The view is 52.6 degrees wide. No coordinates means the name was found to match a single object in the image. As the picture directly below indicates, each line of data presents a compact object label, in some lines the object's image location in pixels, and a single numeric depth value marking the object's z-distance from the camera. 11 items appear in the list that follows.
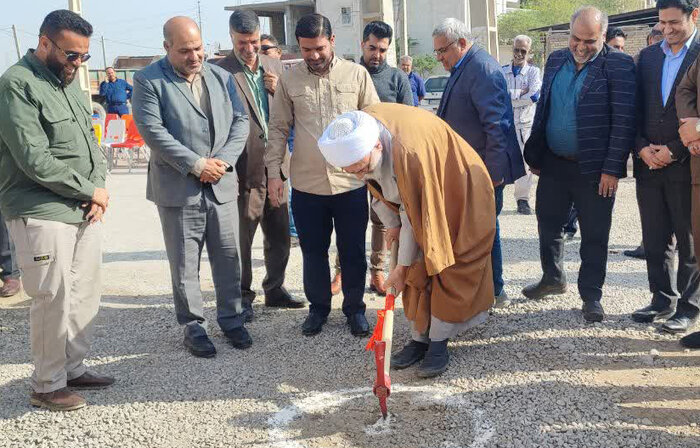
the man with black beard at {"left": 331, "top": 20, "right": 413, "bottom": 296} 5.82
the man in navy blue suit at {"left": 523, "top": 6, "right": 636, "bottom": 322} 4.61
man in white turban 3.78
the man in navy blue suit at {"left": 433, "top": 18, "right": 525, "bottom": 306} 4.79
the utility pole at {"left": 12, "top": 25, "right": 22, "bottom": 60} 32.87
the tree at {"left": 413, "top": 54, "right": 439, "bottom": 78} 44.94
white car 22.98
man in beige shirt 4.81
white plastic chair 15.57
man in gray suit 4.43
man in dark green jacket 3.68
